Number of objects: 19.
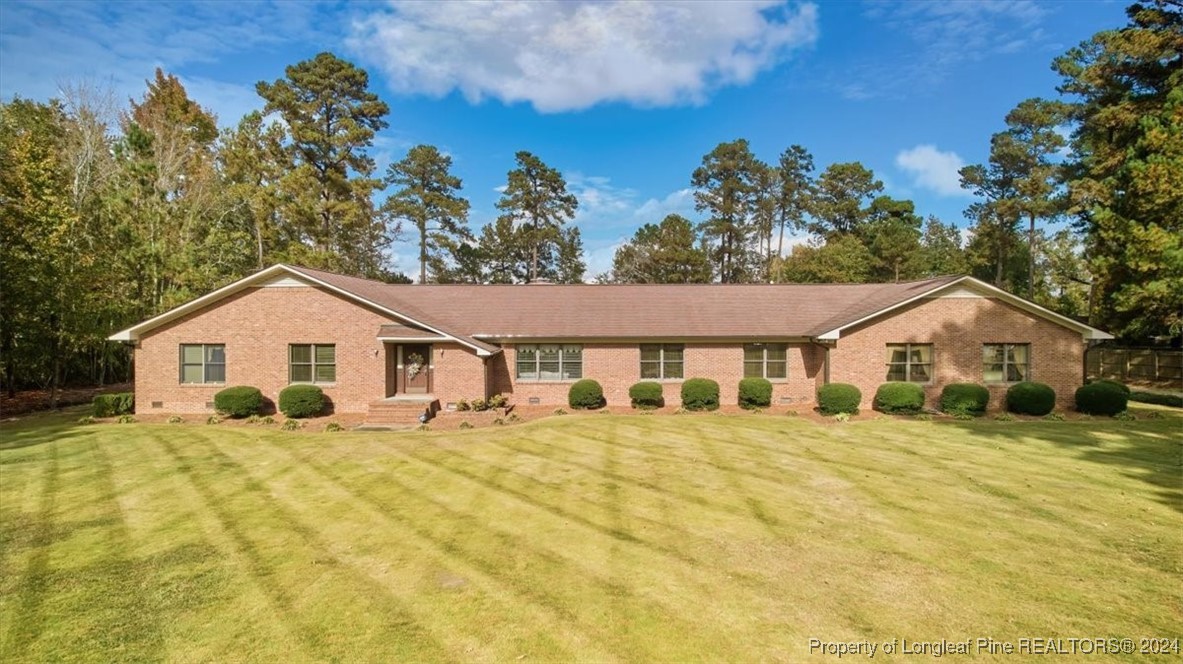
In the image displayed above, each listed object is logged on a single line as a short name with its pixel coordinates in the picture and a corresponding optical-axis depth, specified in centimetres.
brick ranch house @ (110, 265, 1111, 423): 1988
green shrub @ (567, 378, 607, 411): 2056
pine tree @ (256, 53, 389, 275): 3422
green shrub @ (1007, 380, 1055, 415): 1870
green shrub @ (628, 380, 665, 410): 2056
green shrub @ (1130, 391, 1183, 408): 2105
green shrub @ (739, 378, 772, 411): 2052
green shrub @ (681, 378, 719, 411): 2041
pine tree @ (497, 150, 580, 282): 5109
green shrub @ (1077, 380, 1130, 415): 1830
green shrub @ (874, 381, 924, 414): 1905
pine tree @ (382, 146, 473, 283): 4617
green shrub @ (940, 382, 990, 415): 1894
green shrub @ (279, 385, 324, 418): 1900
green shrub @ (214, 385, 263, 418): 1886
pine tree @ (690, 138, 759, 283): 5169
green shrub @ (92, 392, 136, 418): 1928
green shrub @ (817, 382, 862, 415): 1908
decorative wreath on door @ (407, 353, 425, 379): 2072
